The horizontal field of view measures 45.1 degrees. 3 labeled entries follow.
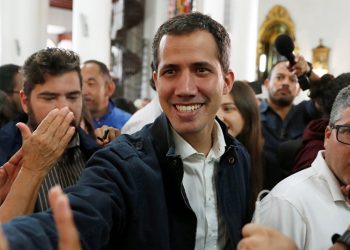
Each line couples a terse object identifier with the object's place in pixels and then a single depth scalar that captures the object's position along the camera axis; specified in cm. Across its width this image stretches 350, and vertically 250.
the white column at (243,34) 702
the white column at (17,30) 746
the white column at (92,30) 789
